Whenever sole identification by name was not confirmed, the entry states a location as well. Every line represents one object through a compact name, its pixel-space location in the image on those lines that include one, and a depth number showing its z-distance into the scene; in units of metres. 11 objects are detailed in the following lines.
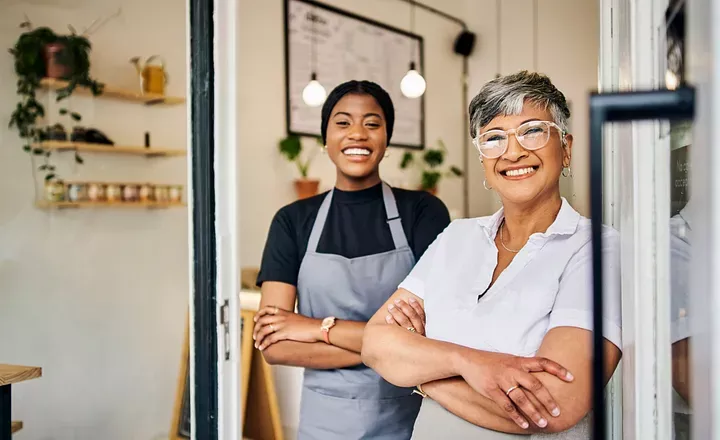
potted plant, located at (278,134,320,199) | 2.38
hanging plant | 2.64
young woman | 1.76
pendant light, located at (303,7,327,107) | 2.35
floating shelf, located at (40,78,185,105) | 2.78
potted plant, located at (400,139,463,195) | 2.04
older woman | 1.18
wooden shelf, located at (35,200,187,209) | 2.76
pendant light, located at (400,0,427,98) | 2.13
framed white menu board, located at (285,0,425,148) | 2.13
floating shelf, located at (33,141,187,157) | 2.77
